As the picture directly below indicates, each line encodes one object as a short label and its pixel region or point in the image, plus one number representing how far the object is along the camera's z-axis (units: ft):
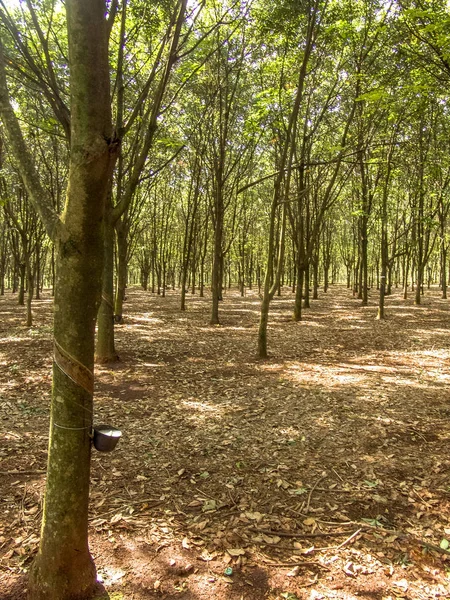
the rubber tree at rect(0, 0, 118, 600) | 7.77
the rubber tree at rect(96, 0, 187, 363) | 23.82
